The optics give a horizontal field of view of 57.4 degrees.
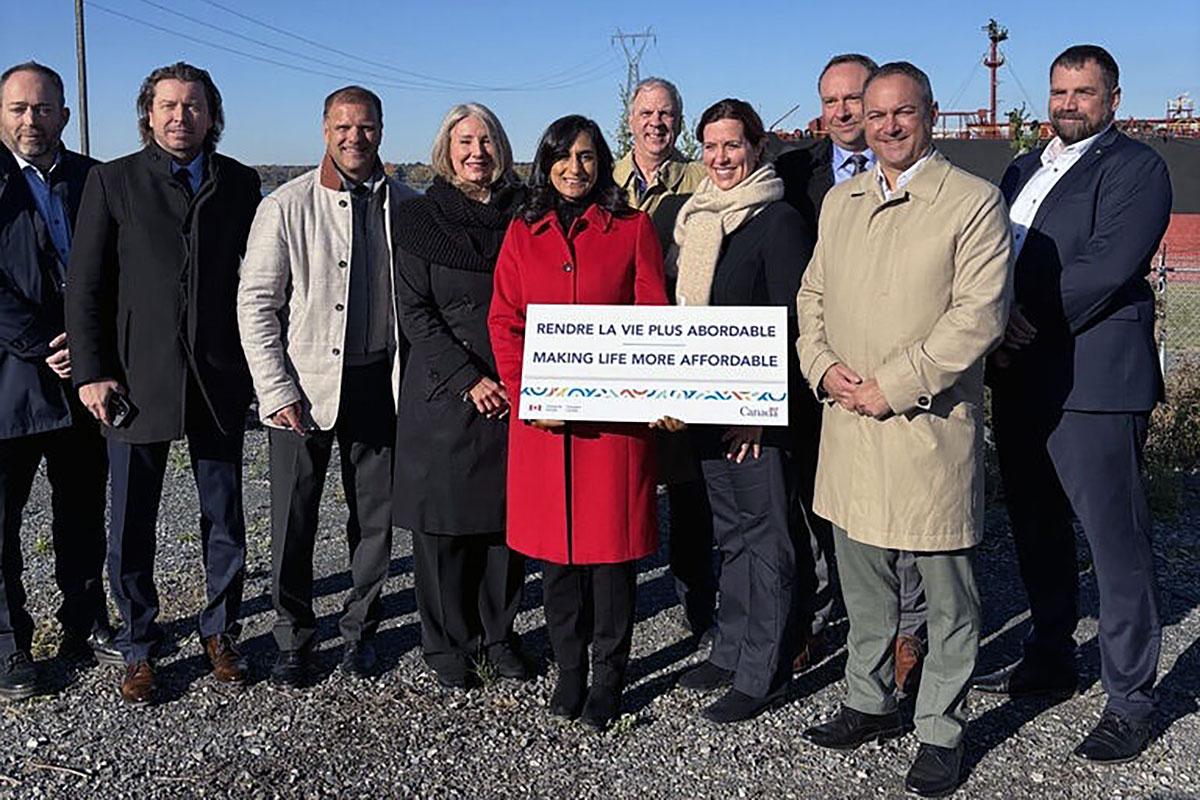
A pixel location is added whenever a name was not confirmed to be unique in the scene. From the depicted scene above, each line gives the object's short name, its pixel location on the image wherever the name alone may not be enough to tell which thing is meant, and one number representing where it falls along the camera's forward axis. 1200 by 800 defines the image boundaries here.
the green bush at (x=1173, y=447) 7.19
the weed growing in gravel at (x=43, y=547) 6.49
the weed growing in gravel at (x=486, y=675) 4.54
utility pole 22.94
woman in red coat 3.88
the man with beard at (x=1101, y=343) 3.77
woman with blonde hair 4.16
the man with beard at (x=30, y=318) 4.42
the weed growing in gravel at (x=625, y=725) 4.15
